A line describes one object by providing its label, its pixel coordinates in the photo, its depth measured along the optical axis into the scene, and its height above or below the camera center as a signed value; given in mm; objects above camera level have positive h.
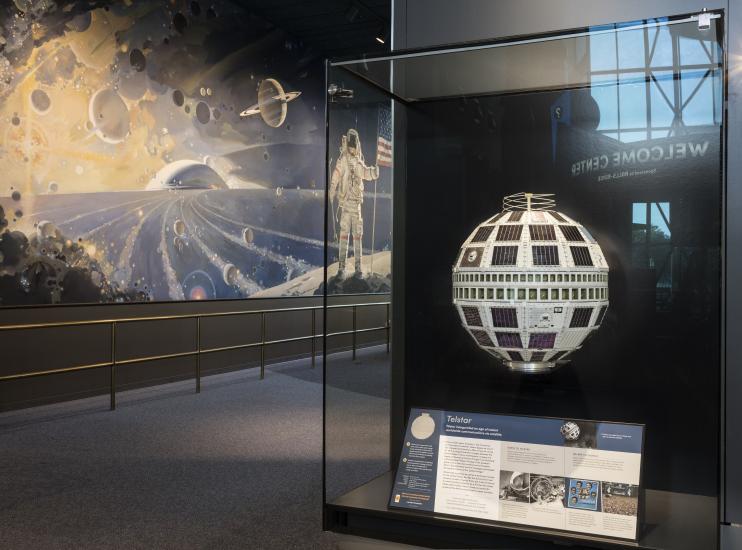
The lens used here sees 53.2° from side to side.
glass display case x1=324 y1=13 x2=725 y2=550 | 2123 +53
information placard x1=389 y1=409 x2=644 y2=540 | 2113 -605
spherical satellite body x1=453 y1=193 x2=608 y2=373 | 2127 -49
